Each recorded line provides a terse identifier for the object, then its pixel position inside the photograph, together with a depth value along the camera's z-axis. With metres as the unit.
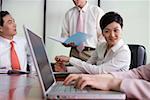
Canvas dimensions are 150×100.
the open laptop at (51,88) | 0.72
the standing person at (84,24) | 2.39
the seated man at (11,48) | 1.89
